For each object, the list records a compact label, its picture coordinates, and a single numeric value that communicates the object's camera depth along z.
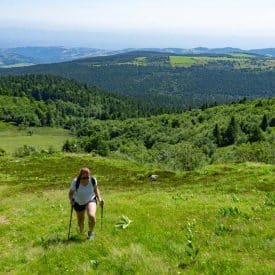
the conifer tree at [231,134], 115.46
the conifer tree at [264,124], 118.58
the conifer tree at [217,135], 115.60
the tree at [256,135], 106.75
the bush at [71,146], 114.09
